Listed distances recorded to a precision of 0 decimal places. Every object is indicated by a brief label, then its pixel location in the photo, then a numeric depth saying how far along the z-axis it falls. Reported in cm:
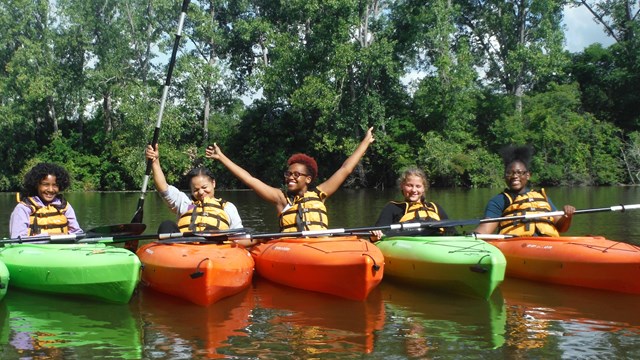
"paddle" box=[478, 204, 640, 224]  623
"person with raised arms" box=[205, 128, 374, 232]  607
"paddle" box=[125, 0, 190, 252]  710
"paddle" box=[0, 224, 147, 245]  576
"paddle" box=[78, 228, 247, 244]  565
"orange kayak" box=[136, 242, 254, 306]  507
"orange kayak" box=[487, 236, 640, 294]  545
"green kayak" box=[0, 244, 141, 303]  502
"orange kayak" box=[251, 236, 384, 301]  513
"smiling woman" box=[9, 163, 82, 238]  603
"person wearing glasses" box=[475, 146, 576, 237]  645
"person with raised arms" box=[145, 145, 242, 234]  594
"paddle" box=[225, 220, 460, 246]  589
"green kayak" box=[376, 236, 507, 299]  517
